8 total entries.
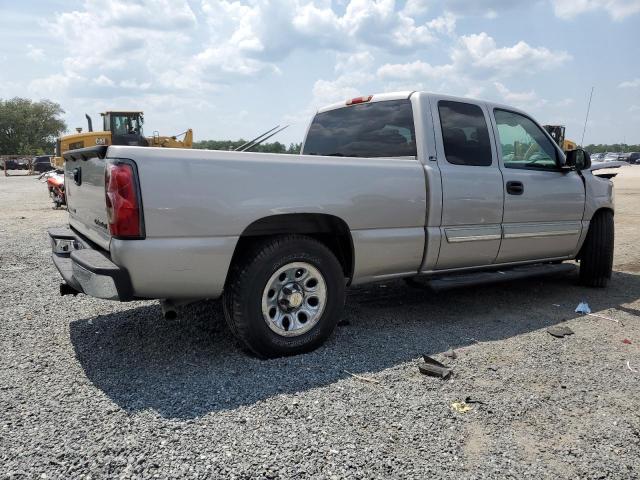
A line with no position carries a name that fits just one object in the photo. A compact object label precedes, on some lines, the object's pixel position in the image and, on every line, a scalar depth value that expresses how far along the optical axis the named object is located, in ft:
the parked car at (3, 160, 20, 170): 161.27
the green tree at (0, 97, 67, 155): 245.04
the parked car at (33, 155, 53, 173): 150.05
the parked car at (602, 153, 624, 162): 221.05
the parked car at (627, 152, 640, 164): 223.71
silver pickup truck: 10.40
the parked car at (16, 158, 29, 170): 161.07
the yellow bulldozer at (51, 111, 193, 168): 72.23
